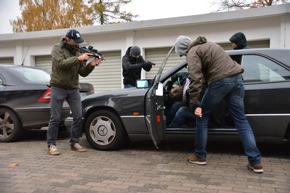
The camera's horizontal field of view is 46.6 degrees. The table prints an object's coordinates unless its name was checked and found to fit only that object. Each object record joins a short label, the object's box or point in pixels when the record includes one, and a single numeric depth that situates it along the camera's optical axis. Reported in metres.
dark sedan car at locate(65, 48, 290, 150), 4.46
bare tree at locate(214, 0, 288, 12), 22.31
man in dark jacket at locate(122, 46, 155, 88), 6.38
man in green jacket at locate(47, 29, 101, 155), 5.05
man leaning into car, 4.08
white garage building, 9.60
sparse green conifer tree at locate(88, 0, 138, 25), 25.06
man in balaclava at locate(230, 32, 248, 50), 5.60
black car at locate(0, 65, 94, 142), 6.12
